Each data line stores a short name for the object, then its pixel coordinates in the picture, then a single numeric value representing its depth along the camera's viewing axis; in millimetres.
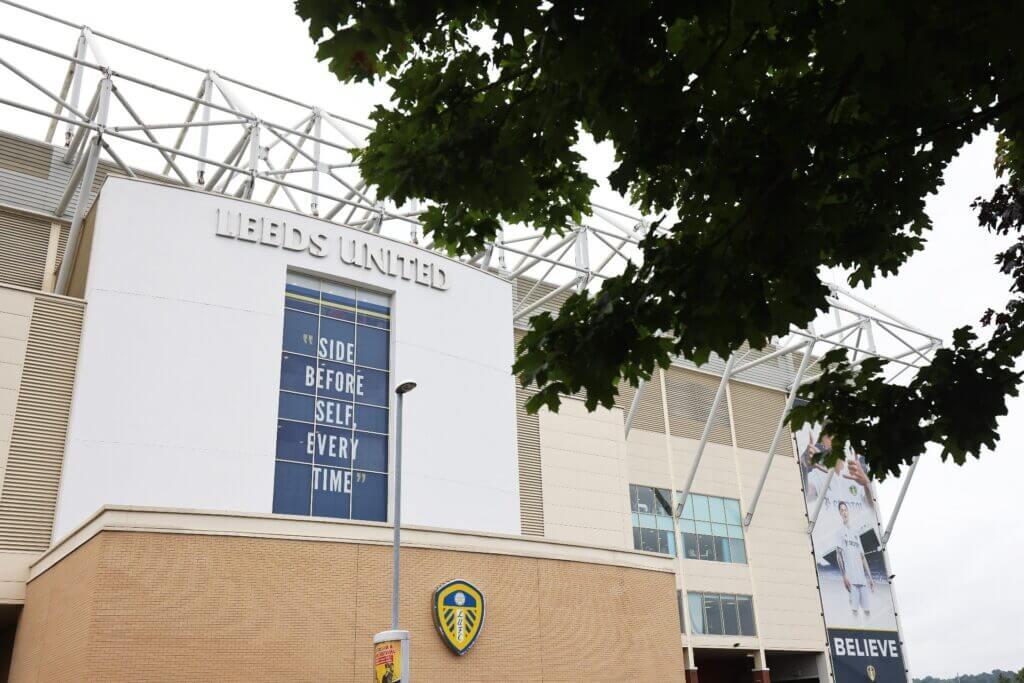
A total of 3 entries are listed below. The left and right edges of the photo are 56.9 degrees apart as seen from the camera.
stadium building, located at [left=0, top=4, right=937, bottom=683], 19438
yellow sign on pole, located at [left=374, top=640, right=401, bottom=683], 17922
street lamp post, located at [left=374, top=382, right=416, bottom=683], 17875
